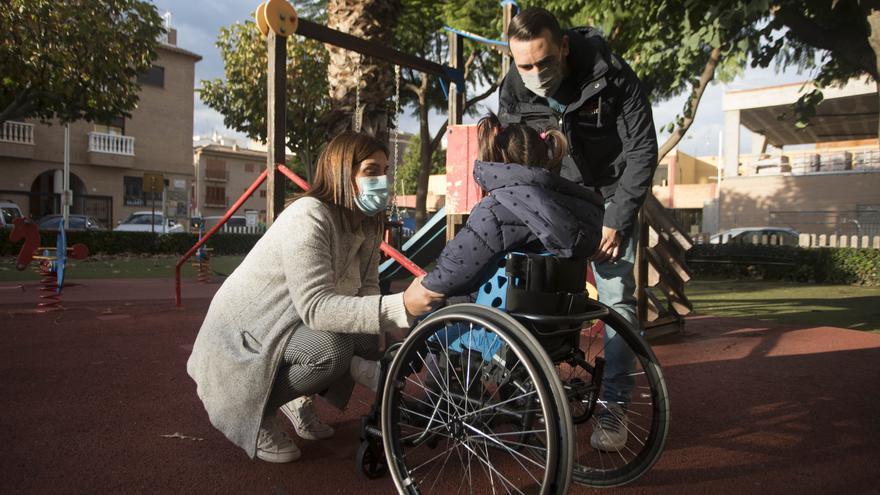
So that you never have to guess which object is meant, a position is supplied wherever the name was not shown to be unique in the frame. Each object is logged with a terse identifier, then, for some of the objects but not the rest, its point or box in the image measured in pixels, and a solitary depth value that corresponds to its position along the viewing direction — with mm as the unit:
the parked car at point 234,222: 25695
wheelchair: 1507
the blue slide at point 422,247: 4404
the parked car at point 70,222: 19750
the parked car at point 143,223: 22281
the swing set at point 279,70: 3734
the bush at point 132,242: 14500
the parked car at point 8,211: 18188
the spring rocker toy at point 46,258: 5695
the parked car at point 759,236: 14750
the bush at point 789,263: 12438
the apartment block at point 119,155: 26094
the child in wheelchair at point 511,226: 1708
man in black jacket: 2270
